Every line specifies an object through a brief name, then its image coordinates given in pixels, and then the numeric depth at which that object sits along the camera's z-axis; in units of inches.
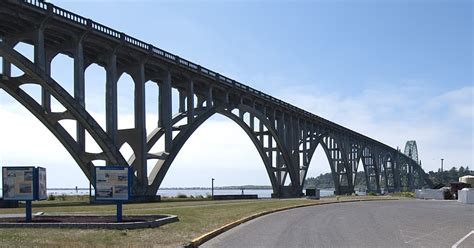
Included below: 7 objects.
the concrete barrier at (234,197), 2587.4
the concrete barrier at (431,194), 2896.2
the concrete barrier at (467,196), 2153.1
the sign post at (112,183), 888.9
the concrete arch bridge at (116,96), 1652.3
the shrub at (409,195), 3582.2
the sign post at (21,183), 895.1
